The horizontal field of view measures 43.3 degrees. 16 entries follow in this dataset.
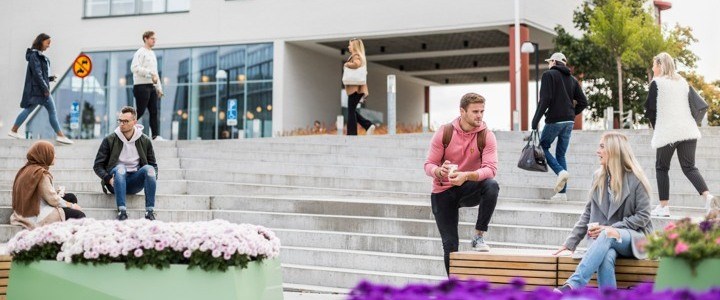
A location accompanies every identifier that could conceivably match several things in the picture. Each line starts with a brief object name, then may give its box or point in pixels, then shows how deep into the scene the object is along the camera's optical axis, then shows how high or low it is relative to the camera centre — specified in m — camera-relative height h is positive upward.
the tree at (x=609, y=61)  27.84 +3.44
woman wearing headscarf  8.57 -0.24
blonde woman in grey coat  6.11 -0.34
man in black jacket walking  11.19 +0.78
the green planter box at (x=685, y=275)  4.67 -0.56
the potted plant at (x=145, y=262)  5.41 -0.57
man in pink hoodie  7.21 -0.07
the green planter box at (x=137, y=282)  5.39 -0.69
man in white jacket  14.36 +1.43
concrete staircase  9.19 -0.35
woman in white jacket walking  9.56 +0.45
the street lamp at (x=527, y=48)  25.03 +3.36
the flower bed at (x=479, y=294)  2.92 -0.42
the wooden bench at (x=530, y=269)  6.20 -0.69
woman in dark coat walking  13.61 +1.24
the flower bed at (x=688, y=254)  4.69 -0.45
